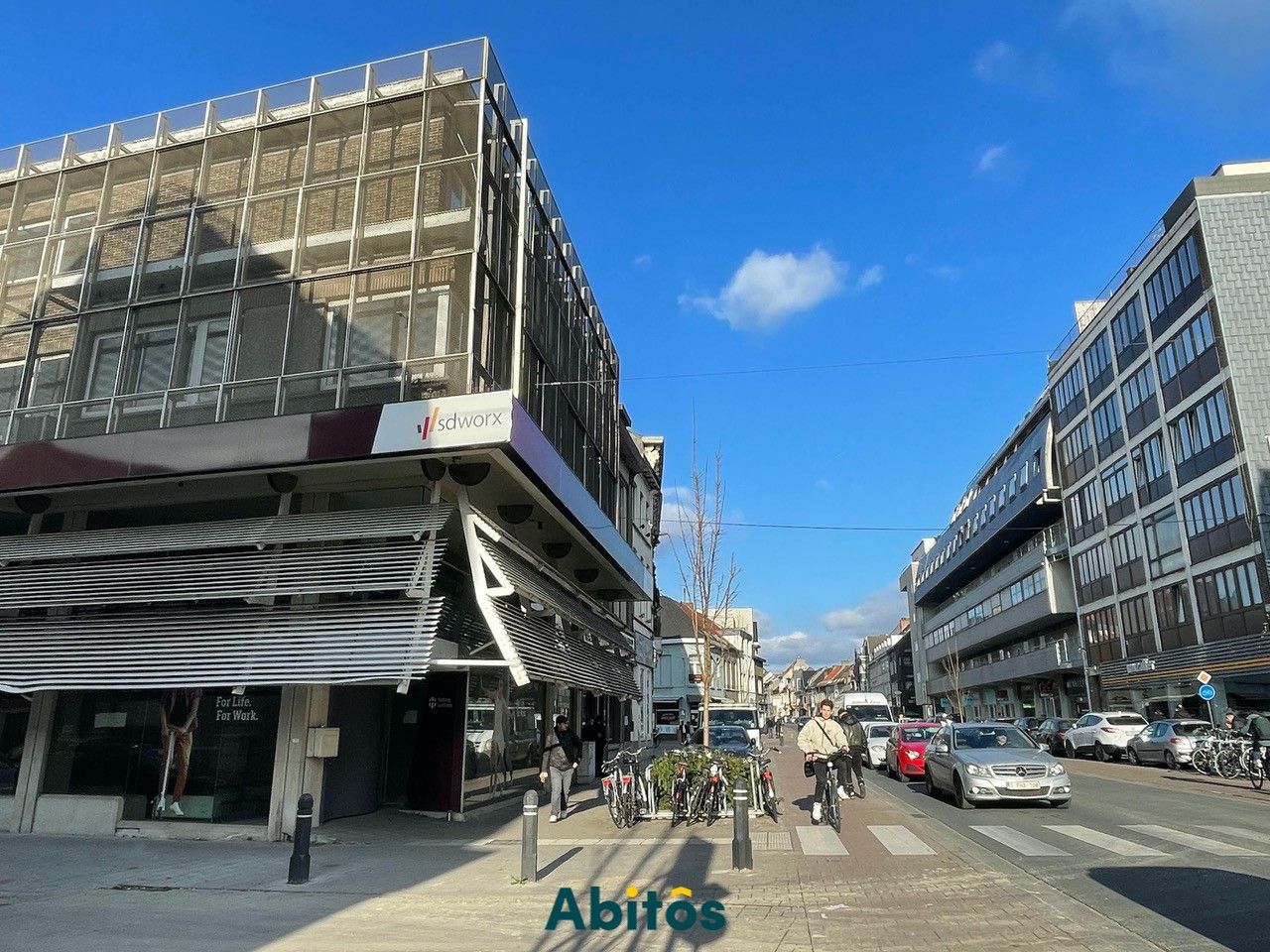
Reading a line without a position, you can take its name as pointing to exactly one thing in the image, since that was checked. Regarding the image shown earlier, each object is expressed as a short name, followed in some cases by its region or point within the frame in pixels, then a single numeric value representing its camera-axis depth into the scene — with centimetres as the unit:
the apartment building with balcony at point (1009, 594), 5247
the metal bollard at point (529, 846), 906
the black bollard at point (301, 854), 918
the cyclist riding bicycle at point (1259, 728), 1998
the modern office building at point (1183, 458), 3250
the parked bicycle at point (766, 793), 1366
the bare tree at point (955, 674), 7194
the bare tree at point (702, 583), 2252
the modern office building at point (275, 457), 1266
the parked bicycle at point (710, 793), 1351
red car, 2247
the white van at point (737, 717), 3212
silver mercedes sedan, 1391
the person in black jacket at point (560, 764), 1444
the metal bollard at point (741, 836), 920
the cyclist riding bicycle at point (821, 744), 1280
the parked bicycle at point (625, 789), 1348
